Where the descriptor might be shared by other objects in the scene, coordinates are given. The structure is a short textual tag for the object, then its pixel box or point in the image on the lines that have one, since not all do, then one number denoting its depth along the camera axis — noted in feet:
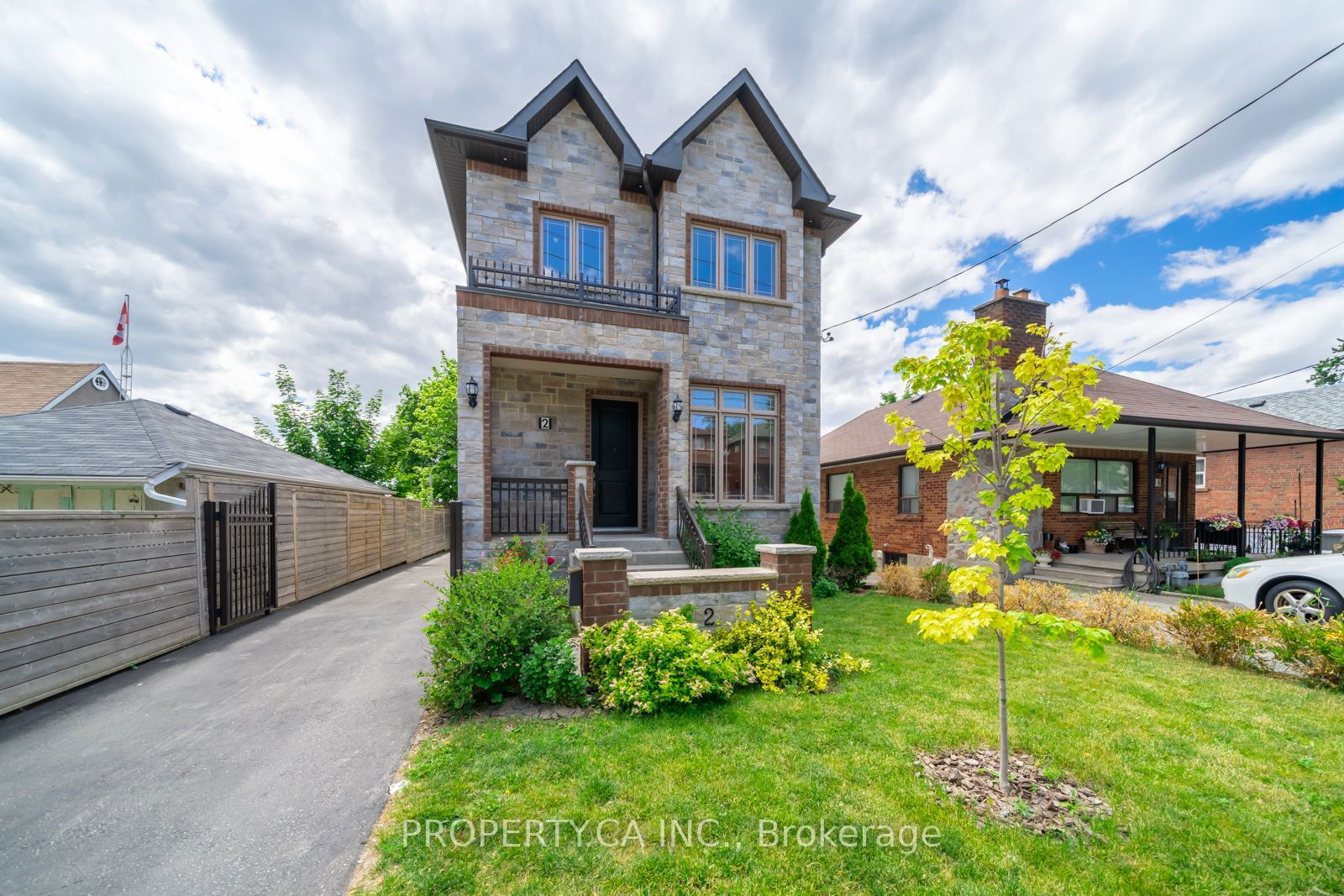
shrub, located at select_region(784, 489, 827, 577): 29.43
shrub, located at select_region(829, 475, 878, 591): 32.07
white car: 19.81
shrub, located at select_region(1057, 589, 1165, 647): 19.70
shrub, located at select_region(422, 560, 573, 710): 13.41
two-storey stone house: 26.76
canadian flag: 47.93
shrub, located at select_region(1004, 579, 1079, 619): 21.99
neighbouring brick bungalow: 32.73
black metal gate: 22.00
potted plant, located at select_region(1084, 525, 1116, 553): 37.63
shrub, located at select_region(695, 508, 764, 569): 26.35
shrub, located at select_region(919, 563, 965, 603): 27.07
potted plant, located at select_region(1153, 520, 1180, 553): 34.14
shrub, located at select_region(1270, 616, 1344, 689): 14.96
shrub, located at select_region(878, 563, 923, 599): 29.22
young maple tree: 9.29
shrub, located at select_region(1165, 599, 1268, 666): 16.93
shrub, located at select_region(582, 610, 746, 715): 13.03
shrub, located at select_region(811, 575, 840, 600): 29.99
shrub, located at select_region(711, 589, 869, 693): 15.06
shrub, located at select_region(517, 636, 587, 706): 13.57
